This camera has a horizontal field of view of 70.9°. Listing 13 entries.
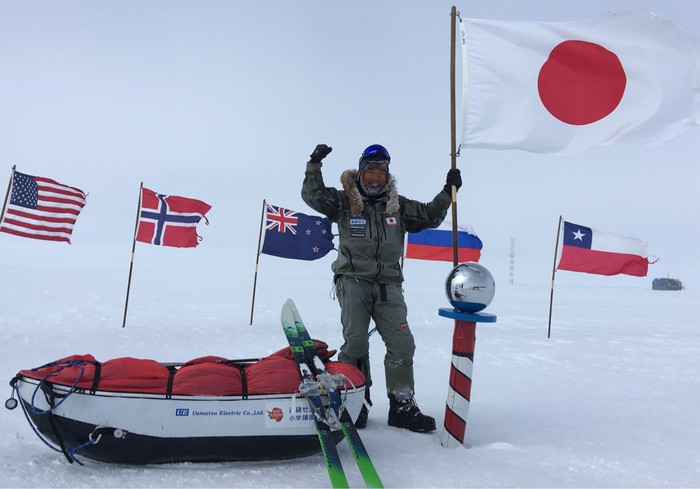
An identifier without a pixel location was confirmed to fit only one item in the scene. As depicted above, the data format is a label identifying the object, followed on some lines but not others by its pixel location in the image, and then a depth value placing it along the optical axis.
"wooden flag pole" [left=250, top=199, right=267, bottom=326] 11.50
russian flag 13.30
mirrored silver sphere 2.95
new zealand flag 11.38
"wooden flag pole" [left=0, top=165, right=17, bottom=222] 8.55
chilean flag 11.49
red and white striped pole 2.97
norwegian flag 10.41
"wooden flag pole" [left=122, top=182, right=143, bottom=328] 10.33
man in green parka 3.43
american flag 8.77
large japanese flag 3.76
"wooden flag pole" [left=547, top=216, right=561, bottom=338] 11.55
